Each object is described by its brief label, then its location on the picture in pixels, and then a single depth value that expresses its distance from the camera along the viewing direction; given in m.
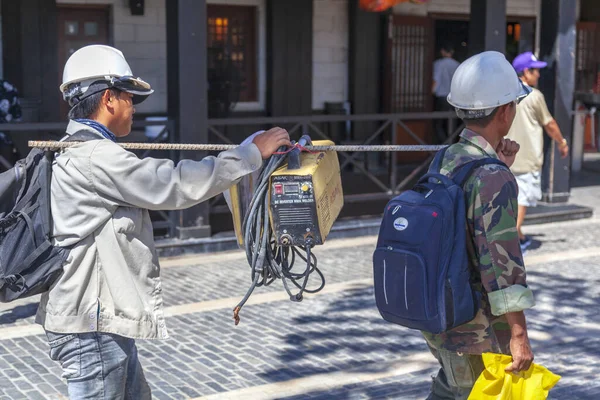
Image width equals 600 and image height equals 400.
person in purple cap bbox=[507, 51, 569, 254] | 8.41
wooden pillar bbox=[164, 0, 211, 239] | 8.43
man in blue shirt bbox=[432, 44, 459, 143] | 13.81
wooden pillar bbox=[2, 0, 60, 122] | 10.71
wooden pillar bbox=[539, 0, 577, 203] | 10.48
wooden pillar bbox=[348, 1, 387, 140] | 13.41
